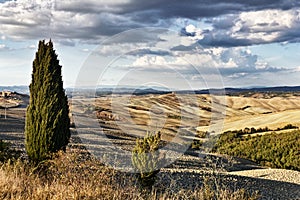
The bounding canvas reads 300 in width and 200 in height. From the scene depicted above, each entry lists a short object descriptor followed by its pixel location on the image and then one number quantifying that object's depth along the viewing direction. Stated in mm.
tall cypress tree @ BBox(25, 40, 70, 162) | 9664
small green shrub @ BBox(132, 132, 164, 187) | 9625
